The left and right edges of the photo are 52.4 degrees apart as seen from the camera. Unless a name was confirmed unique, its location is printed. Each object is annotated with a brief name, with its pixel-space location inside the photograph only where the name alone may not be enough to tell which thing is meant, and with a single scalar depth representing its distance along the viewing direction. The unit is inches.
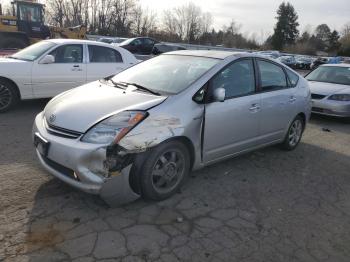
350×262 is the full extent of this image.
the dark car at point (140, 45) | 984.9
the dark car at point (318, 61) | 1524.1
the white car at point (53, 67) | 275.9
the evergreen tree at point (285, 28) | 3289.9
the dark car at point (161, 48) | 972.6
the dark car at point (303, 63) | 1606.8
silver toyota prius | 129.4
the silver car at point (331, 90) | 343.9
